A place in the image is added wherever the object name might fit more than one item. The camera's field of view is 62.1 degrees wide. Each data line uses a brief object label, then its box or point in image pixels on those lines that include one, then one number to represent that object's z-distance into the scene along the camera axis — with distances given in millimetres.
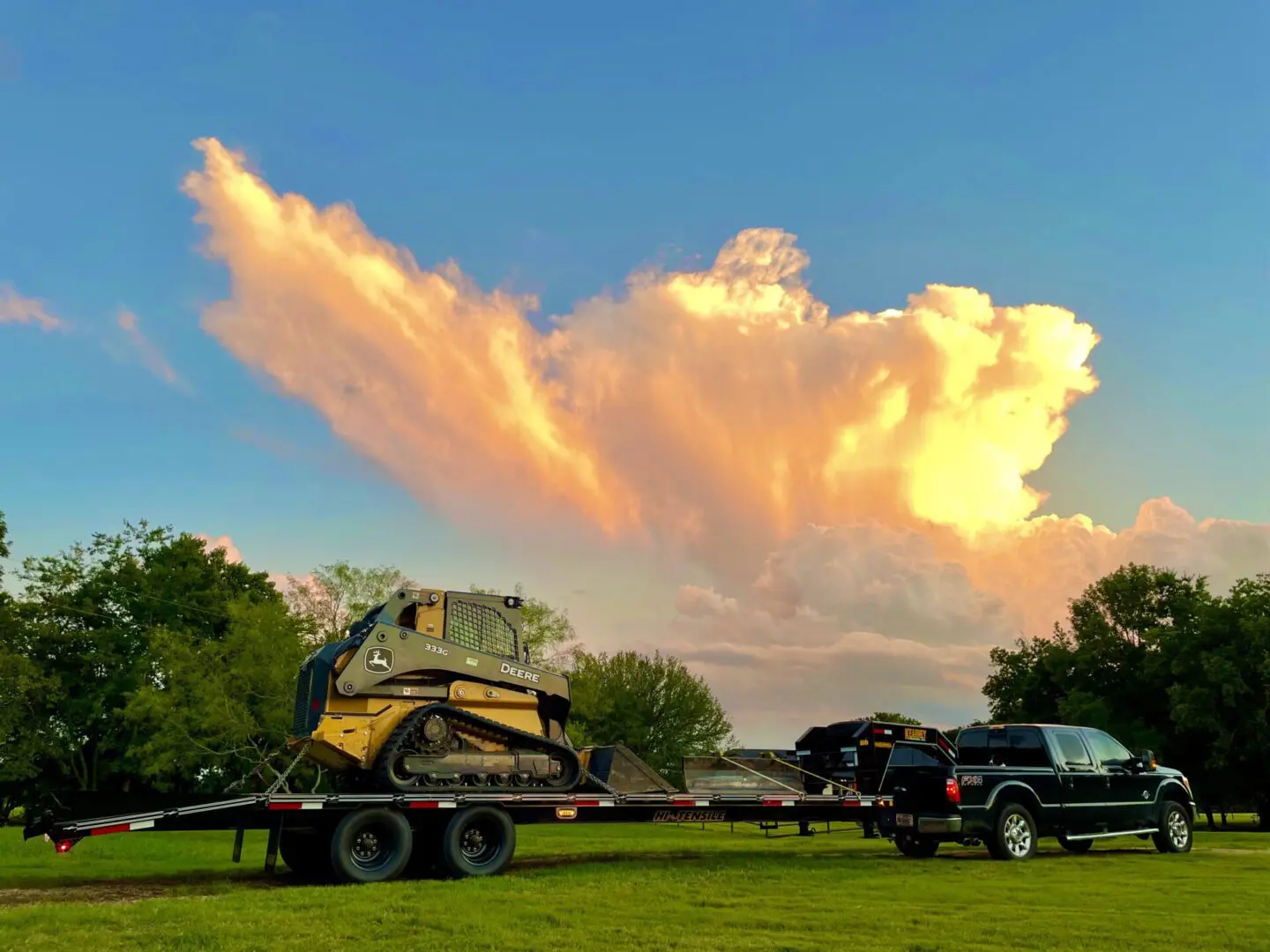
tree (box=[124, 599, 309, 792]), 43062
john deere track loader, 14188
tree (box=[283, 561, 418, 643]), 50438
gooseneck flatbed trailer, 12734
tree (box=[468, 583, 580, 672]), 51775
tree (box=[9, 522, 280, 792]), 54531
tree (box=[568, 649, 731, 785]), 76188
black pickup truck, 16719
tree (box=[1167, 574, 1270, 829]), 46594
